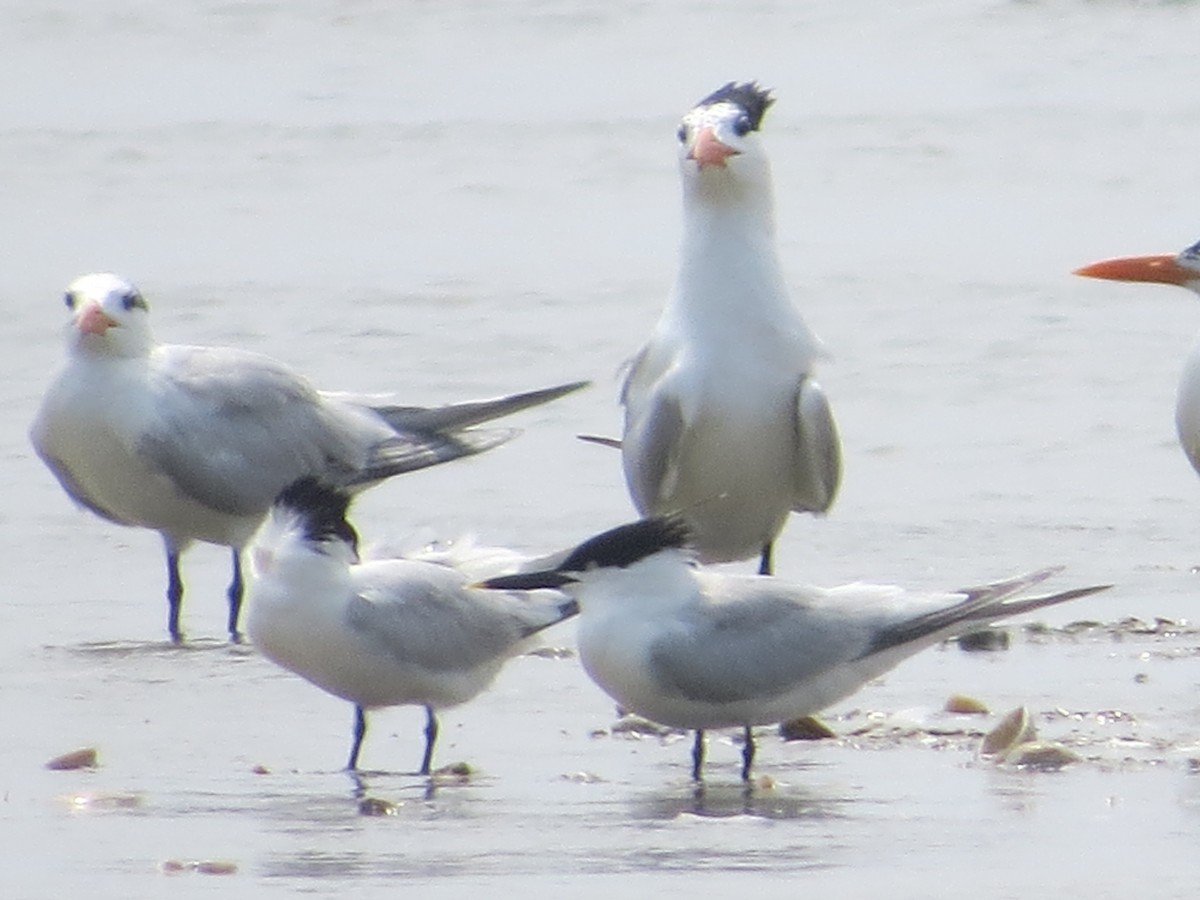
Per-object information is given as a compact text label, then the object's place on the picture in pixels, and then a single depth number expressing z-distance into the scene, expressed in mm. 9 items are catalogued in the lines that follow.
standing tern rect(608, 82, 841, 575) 14297
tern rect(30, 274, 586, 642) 15227
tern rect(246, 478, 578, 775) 11414
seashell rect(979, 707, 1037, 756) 10812
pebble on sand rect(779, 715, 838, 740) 11766
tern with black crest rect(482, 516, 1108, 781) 10859
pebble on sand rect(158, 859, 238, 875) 8766
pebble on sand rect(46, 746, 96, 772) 10891
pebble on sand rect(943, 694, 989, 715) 11875
